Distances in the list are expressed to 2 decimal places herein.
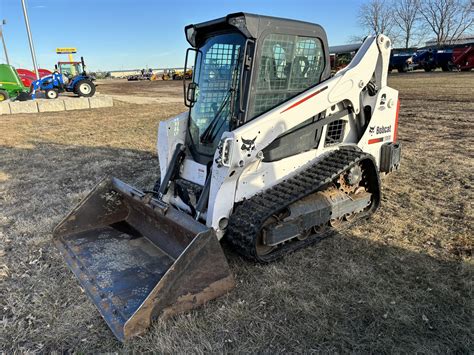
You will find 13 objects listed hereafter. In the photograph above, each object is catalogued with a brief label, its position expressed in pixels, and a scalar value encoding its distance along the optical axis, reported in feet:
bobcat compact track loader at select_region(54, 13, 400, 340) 9.80
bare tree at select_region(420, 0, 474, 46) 196.13
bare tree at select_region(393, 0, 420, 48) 204.80
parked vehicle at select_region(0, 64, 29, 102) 55.42
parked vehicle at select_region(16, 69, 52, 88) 70.69
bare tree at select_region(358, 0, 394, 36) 202.39
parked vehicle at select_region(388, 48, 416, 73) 111.86
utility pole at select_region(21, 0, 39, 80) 60.85
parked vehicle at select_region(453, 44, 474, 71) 94.36
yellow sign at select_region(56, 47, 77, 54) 88.33
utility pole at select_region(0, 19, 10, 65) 94.12
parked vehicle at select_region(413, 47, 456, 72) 102.52
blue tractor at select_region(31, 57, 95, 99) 60.32
